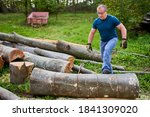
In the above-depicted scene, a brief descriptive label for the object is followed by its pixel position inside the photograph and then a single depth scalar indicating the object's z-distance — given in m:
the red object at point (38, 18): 20.14
